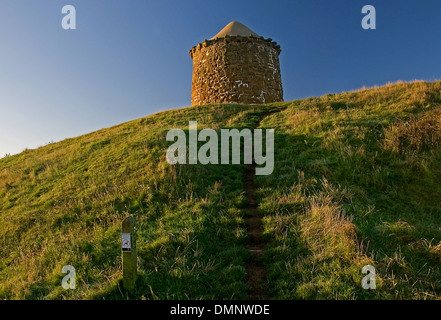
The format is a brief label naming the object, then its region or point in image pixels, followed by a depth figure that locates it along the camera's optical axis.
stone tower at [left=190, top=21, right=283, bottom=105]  27.22
